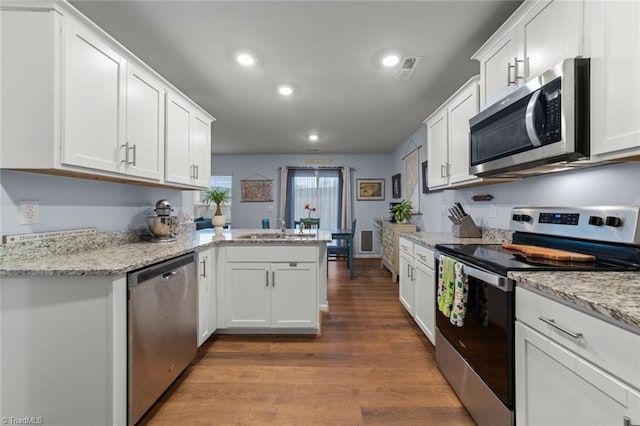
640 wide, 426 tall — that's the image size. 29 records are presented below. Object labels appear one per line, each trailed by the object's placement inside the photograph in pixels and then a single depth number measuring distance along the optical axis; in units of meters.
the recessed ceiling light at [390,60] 2.29
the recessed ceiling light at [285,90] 2.91
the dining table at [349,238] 4.48
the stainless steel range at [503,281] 1.18
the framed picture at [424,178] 4.27
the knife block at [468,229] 2.49
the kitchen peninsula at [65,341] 1.25
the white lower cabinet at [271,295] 2.44
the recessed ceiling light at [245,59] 2.26
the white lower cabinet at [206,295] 2.16
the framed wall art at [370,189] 6.63
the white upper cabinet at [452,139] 2.18
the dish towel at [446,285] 1.64
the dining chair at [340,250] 4.70
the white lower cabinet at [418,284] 2.20
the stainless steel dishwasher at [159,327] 1.37
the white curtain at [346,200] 6.54
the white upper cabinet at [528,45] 1.28
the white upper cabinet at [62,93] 1.31
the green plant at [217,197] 2.92
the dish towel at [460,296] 1.51
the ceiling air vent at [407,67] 2.33
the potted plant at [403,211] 4.62
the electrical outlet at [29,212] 1.50
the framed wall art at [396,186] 5.79
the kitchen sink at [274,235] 2.70
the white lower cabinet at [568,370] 0.74
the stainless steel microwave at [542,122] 1.23
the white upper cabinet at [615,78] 1.03
